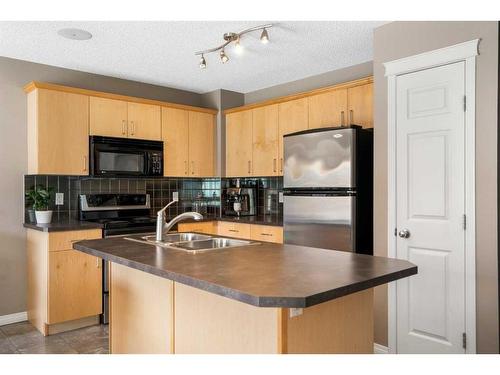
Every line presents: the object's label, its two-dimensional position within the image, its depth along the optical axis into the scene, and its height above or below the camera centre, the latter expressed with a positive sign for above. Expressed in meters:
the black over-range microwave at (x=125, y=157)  4.03 +0.30
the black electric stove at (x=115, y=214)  3.84 -0.29
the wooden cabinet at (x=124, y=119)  4.07 +0.69
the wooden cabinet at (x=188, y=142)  4.64 +0.50
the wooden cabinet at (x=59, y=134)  3.72 +0.48
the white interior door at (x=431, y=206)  2.61 -0.14
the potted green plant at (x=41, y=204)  3.71 -0.15
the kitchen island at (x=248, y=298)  1.55 -0.51
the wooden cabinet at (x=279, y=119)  3.65 +0.66
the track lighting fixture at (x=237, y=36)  3.01 +1.10
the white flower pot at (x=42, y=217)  3.70 -0.27
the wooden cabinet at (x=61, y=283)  3.53 -0.84
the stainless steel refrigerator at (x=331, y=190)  3.30 -0.03
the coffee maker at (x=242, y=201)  4.83 -0.18
